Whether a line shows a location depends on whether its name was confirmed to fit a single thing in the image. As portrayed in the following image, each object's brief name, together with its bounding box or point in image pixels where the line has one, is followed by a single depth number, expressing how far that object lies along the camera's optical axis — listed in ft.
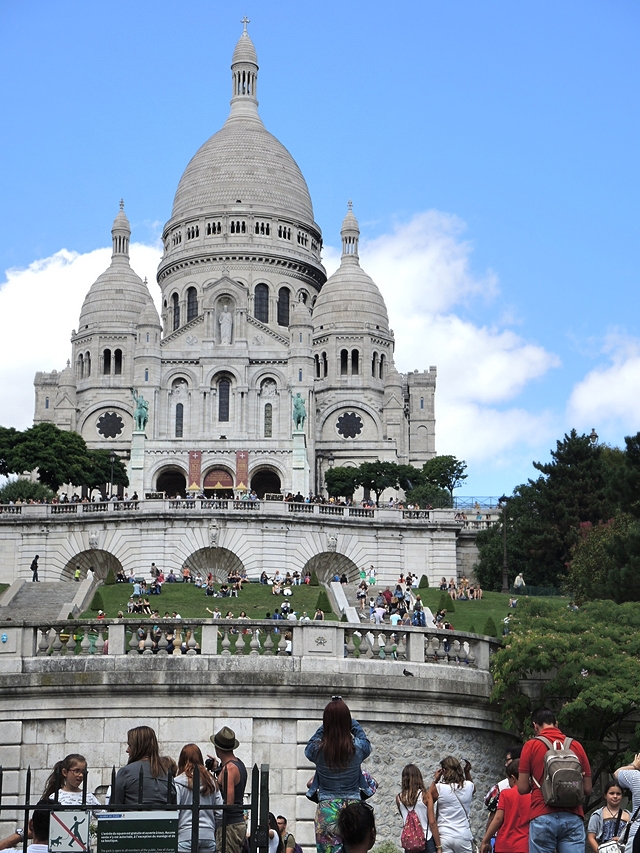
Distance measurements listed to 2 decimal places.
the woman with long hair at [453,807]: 53.93
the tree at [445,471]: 353.31
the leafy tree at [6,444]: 294.25
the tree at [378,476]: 334.24
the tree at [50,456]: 292.20
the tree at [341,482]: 336.90
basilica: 344.49
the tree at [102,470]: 318.16
